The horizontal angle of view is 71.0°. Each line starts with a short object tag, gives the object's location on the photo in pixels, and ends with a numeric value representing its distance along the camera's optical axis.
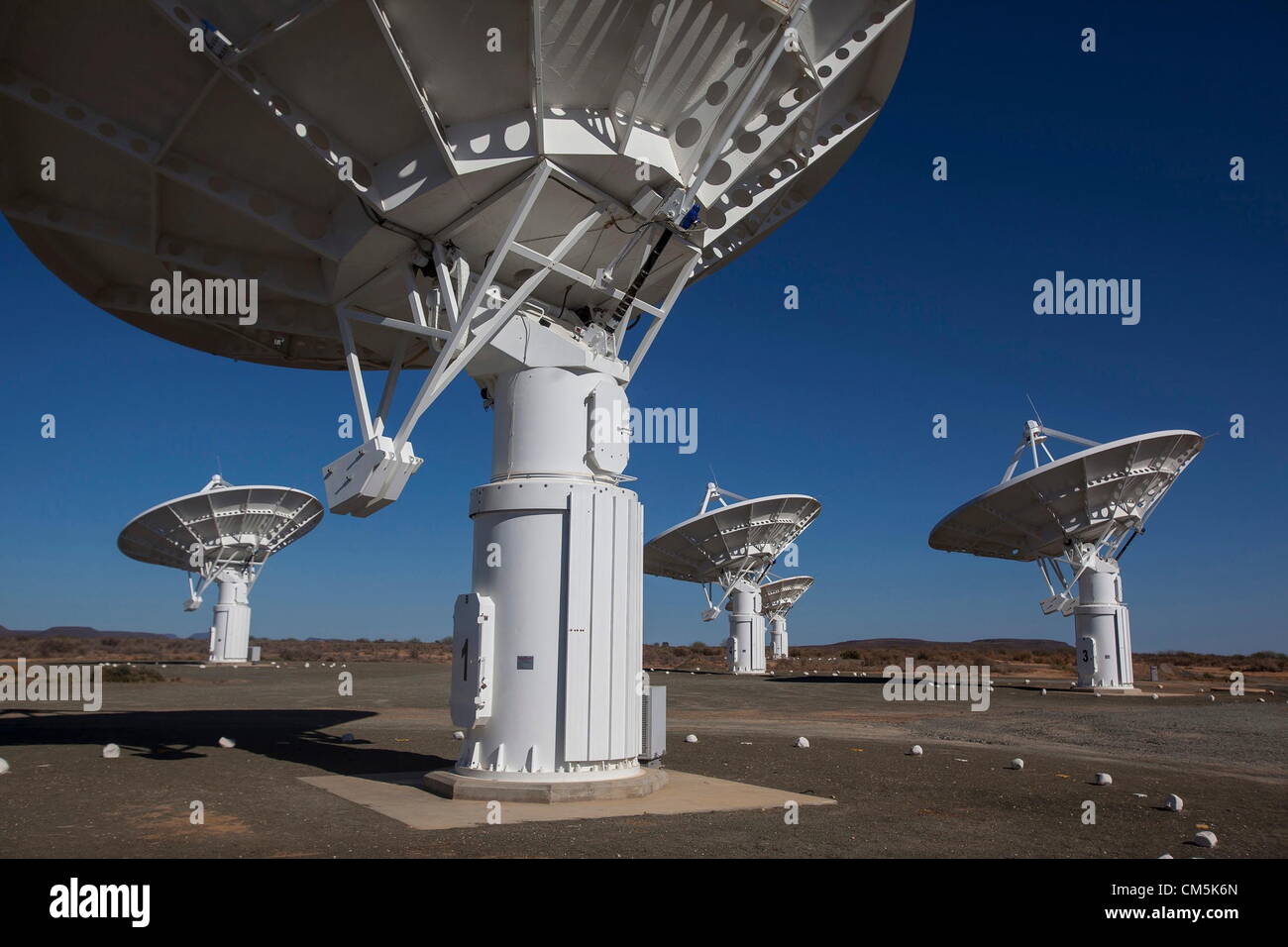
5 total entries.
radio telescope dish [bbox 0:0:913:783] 9.96
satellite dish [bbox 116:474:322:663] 44.06
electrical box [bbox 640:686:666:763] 12.38
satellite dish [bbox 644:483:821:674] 46.25
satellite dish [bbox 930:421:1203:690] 33.94
